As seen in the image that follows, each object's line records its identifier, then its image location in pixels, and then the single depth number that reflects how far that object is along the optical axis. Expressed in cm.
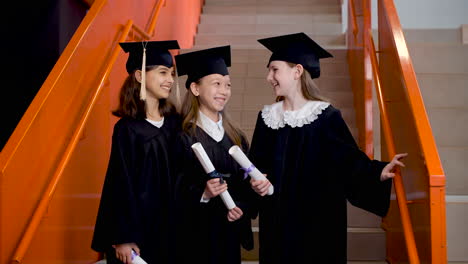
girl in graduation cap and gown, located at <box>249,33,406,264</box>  295
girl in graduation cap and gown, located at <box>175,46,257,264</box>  295
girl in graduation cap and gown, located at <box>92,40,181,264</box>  286
